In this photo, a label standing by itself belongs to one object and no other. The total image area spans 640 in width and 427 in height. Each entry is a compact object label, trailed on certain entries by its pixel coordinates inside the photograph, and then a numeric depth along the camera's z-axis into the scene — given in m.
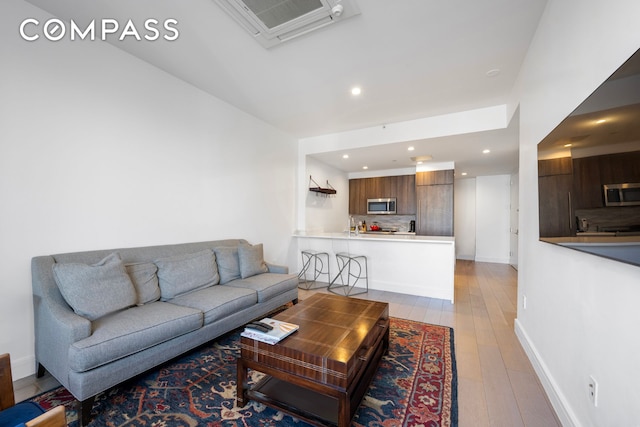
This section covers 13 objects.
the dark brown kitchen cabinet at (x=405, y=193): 6.46
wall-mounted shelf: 5.43
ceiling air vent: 1.93
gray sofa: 1.64
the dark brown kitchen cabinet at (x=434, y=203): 5.76
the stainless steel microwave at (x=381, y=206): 6.62
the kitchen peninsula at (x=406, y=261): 3.96
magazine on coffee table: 1.65
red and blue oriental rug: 1.60
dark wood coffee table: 1.46
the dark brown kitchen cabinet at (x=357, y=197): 7.09
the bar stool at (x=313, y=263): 4.94
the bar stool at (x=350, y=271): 4.54
